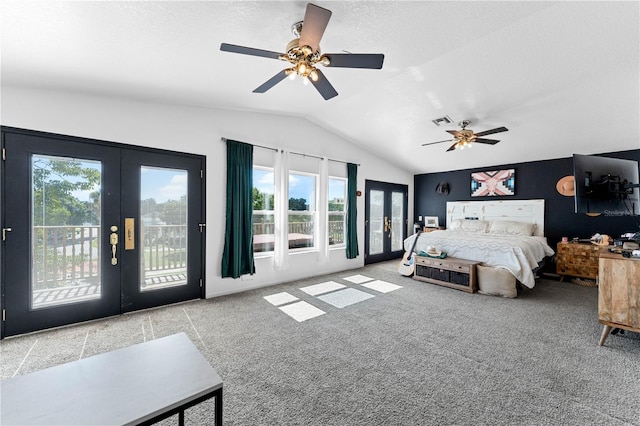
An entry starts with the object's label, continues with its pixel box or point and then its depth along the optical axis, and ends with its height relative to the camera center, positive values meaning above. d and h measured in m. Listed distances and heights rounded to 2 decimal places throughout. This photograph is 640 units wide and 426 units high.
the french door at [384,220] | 6.16 -0.17
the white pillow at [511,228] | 5.23 -0.31
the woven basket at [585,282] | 4.46 -1.21
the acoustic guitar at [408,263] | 5.00 -0.98
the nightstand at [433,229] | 6.80 -0.42
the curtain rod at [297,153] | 3.93 +1.09
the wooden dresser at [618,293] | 2.29 -0.73
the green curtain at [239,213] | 3.91 +0.01
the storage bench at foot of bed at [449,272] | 4.08 -0.99
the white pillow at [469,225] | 5.71 -0.29
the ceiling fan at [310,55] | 1.73 +1.19
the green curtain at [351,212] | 5.55 +0.03
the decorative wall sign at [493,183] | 5.80 +0.68
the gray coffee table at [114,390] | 0.97 -0.74
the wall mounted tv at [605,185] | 2.30 +0.24
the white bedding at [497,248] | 3.83 -0.59
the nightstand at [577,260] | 4.43 -0.83
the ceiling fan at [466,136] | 4.04 +1.19
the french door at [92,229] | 2.61 -0.17
